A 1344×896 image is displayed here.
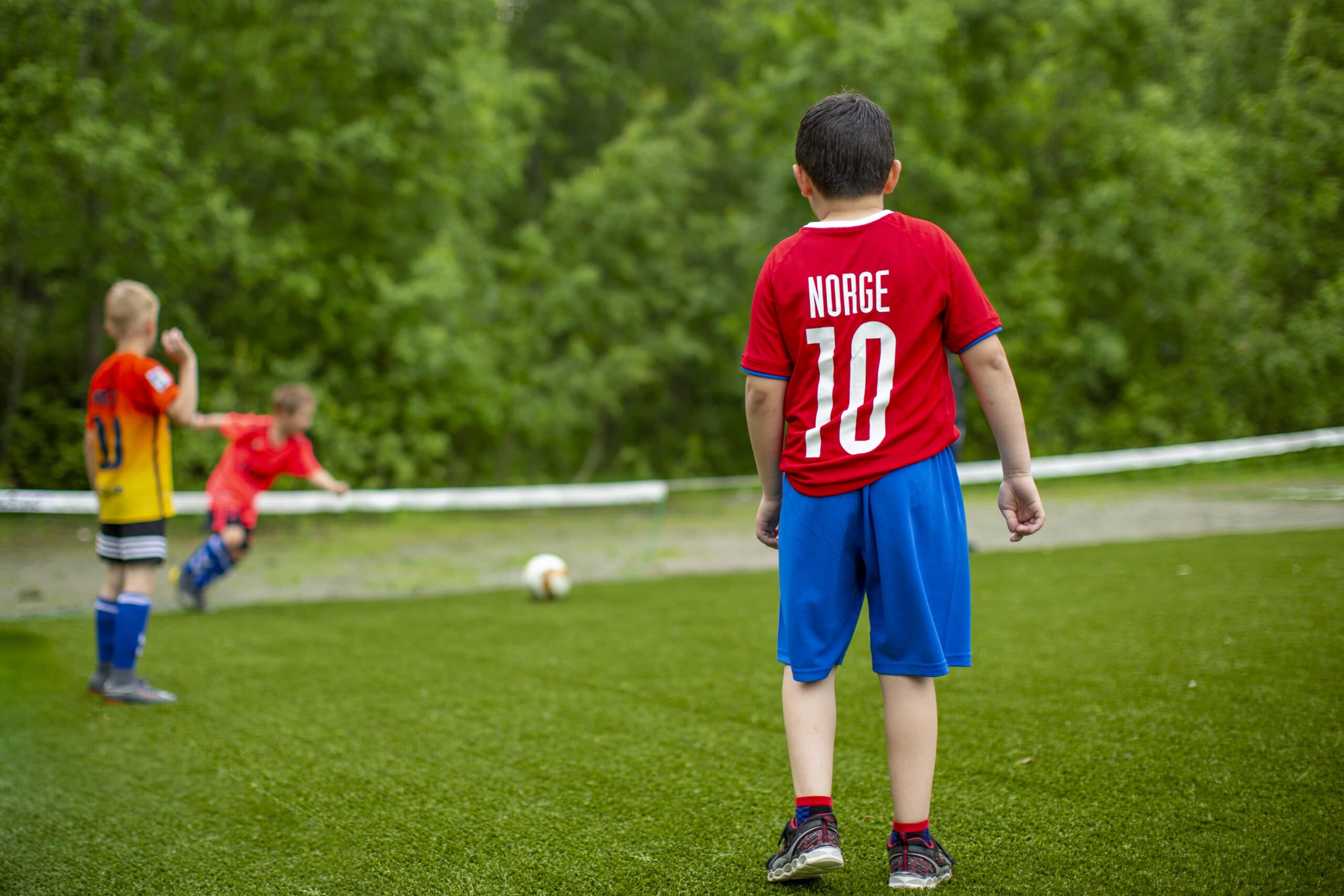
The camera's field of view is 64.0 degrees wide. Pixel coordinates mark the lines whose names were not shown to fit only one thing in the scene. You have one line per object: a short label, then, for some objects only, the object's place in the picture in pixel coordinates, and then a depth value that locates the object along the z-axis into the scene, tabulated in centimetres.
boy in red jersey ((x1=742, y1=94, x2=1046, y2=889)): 241
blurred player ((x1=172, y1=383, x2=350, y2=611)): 727
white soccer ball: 804
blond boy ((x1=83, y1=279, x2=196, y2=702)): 476
